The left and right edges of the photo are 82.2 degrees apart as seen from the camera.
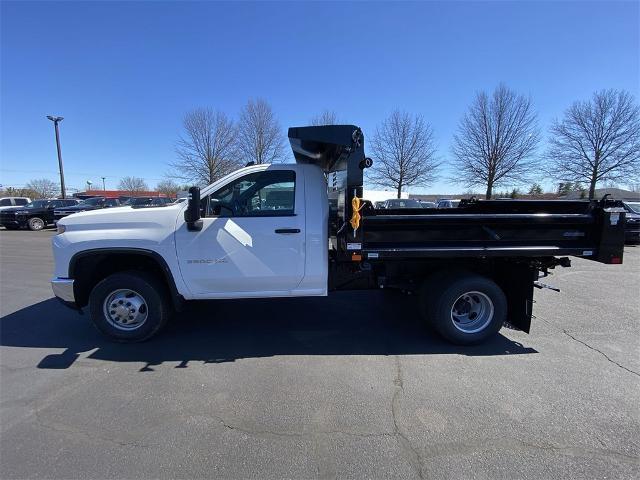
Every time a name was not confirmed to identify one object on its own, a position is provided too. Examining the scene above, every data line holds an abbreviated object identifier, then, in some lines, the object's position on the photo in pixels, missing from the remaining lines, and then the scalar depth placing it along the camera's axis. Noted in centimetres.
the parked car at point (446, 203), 2239
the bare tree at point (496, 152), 2630
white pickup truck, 421
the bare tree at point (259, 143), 2681
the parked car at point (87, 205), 2100
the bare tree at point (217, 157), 2728
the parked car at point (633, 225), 1356
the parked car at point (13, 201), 2547
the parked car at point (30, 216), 2133
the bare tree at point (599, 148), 2686
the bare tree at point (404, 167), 3048
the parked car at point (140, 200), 2291
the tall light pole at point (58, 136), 2846
